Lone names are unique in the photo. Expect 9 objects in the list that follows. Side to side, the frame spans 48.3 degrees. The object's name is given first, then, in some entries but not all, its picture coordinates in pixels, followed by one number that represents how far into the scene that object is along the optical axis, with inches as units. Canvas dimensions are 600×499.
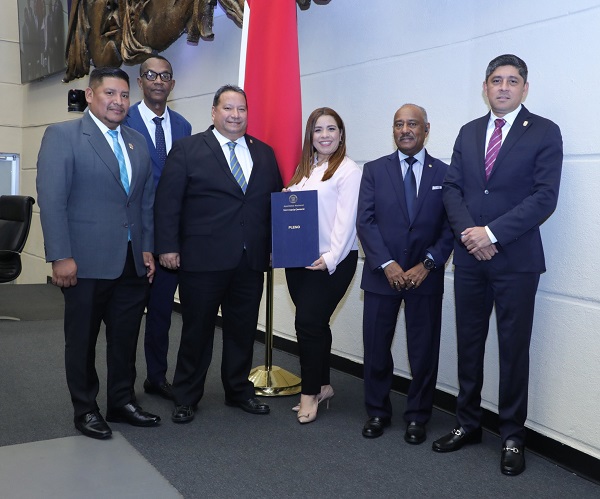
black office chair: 198.4
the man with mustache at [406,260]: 108.7
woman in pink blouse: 114.0
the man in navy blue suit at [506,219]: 96.3
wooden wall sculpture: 186.7
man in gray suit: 101.4
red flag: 131.5
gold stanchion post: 136.5
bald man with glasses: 128.9
